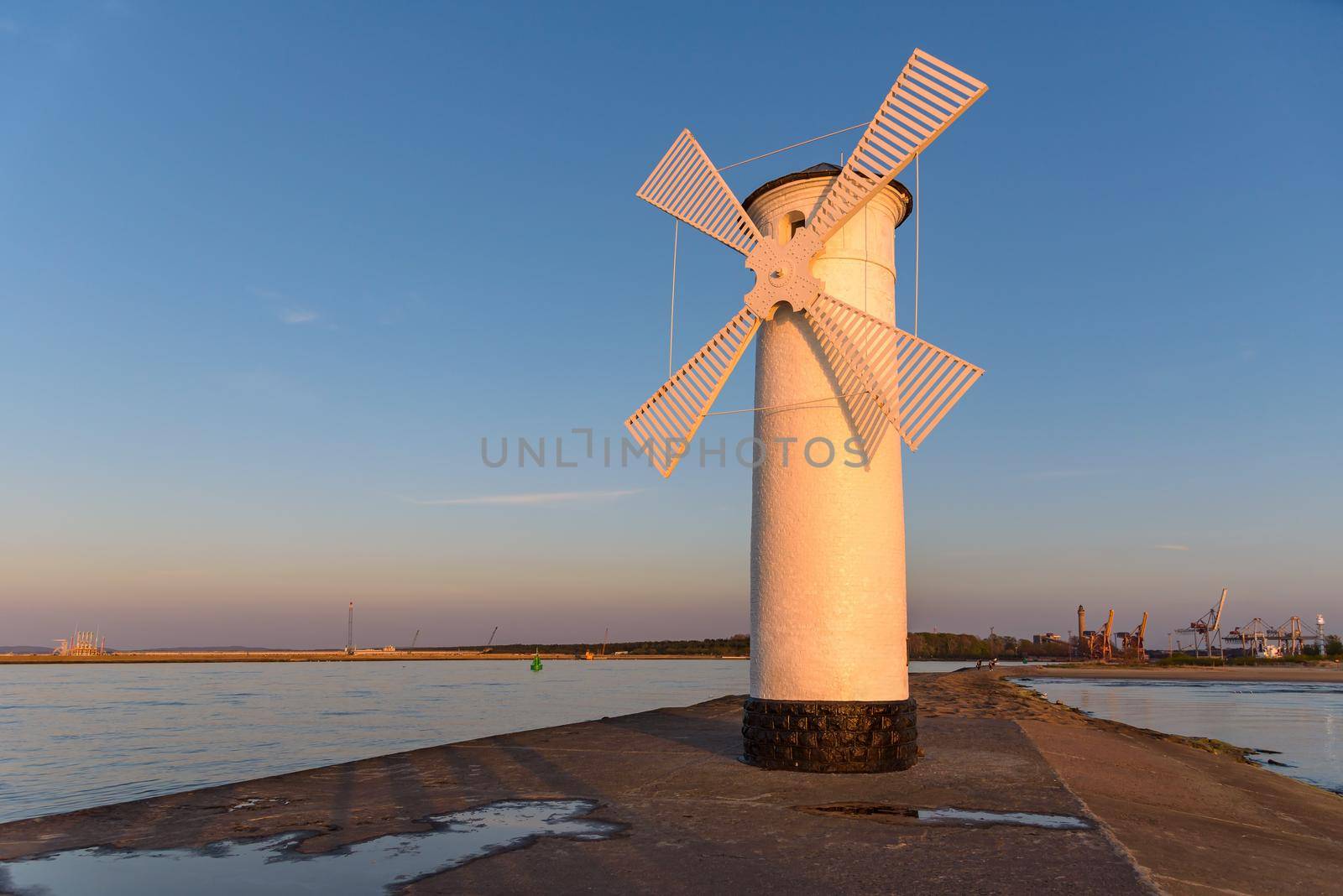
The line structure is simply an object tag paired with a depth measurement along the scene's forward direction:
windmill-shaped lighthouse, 8.52
